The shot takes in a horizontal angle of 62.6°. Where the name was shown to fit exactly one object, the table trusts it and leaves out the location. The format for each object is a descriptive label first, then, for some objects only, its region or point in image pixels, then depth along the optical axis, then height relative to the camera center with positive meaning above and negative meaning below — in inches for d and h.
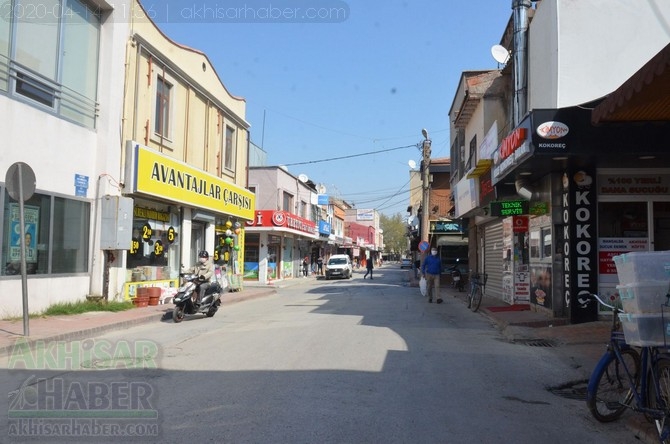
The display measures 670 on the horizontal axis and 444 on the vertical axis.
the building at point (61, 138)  454.6 +102.5
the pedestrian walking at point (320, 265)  1999.3 -45.3
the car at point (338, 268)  1581.0 -43.1
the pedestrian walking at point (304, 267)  1732.3 -46.1
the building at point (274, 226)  1350.9 +64.8
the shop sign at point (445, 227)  1219.2 +61.9
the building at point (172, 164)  607.5 +110.4
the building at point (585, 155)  410.6 +78.2
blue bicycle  185.5 -45.3
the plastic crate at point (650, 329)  187.0 -24.3
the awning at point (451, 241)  1218.6 +31.1
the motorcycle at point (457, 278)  965.9 -41.6
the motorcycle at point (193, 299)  504.4 -46.3
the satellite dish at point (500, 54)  660.1 +242.3
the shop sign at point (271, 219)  1338.6 +80.2
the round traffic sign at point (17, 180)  369.1 +45.2
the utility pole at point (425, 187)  1119.0 +142.5
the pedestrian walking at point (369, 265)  1558.8 -32.6
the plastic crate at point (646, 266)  190.2 -2.8
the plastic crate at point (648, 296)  189.5 -13.1
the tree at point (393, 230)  4837.6 +210.0
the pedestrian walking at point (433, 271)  717.3 -21.7
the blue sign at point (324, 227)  1918.4 +90.4
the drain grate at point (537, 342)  396.5 -63.1
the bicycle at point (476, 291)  615.2 -39.9
